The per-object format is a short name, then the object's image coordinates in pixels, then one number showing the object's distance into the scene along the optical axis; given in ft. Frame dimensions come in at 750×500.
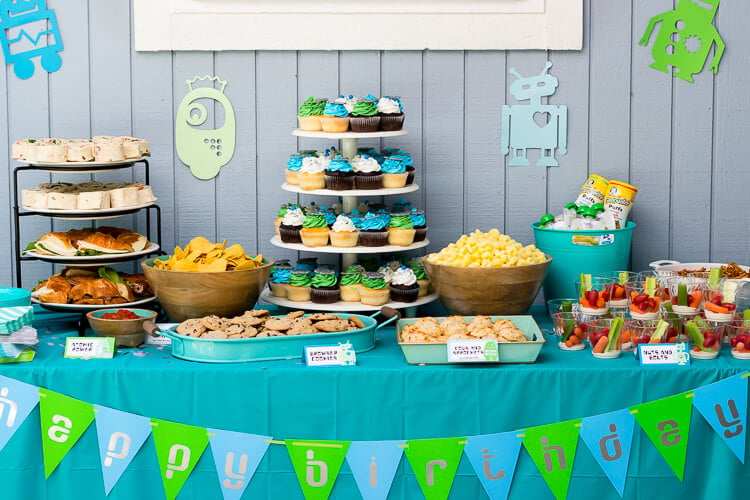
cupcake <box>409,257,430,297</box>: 12.42
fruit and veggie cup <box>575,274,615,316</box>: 11.21
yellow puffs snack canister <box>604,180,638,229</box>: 12.87
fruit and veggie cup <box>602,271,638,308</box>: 11.39
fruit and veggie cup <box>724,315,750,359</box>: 10.76
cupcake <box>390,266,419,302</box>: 12.17
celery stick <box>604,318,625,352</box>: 10.78
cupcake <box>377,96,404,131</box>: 12.09
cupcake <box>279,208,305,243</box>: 12.22
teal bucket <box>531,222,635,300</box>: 12.55
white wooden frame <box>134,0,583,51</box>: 13.28
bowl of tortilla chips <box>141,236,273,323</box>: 11.67
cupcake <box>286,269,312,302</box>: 12.28
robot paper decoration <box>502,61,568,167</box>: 13.56
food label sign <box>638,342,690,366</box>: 10.59
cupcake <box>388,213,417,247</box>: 12.16
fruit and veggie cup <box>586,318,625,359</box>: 10.80
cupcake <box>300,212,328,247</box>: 12.09
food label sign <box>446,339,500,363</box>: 10.43
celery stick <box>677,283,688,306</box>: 11.24
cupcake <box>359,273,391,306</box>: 12.02
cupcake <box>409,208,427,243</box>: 12.32
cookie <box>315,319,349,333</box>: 11.02
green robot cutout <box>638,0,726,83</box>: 13.44
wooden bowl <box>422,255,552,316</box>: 11.71
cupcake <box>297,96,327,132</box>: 12.12
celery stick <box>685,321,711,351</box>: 10.84
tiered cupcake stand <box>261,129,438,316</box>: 12.02
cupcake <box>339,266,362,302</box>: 12.21
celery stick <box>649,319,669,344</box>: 10.84
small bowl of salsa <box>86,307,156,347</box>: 11.21
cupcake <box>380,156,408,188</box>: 12.19
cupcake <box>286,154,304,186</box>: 12.25
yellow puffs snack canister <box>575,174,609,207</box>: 13.03
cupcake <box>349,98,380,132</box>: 12.00
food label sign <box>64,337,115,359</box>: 10.82
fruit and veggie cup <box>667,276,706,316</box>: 11.21
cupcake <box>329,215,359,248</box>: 12.00
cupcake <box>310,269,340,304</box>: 12.19
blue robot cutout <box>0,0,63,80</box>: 13.37
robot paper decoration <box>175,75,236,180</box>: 13.57
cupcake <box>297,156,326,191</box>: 12.10
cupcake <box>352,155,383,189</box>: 12.07
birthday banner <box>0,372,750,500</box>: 10.28
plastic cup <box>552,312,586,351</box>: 11.18
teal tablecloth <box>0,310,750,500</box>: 10.44
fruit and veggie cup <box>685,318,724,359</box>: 10.80
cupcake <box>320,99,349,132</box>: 11.99
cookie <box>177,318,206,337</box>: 10.84
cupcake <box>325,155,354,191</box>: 12.03
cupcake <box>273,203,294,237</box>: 12.48
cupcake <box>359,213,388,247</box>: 12.09
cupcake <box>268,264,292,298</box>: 12.39
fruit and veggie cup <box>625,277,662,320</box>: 11.05
